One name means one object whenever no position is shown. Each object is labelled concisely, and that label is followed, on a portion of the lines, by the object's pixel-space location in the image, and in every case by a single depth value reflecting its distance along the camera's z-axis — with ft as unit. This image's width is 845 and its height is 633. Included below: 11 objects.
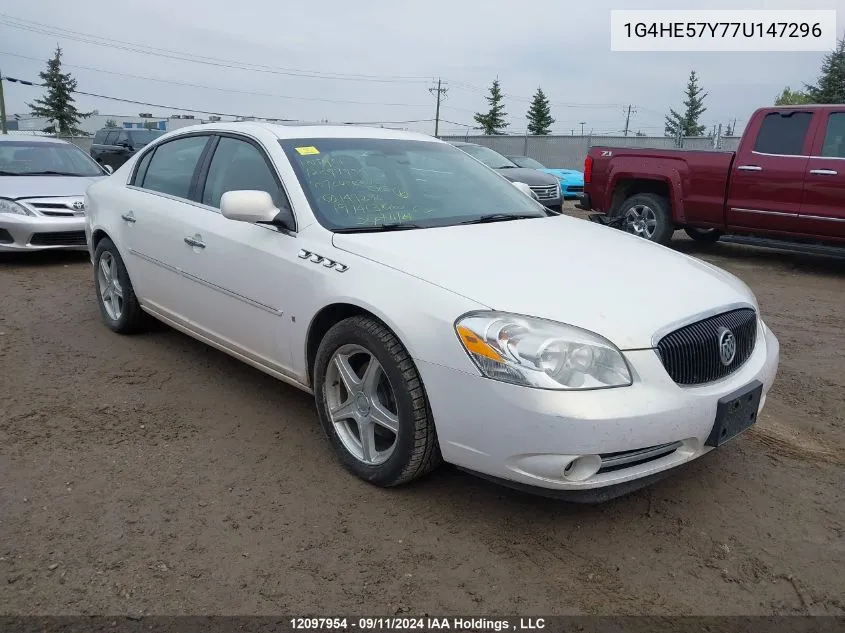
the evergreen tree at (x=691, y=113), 224.53
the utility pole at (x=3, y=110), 107.45
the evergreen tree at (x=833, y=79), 112.68
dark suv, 56.70
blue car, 57.26
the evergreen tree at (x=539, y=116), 197.75
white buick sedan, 8.39
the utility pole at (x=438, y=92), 208.86
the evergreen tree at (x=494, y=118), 201.16
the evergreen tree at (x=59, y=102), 174.60
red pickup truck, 25.93
